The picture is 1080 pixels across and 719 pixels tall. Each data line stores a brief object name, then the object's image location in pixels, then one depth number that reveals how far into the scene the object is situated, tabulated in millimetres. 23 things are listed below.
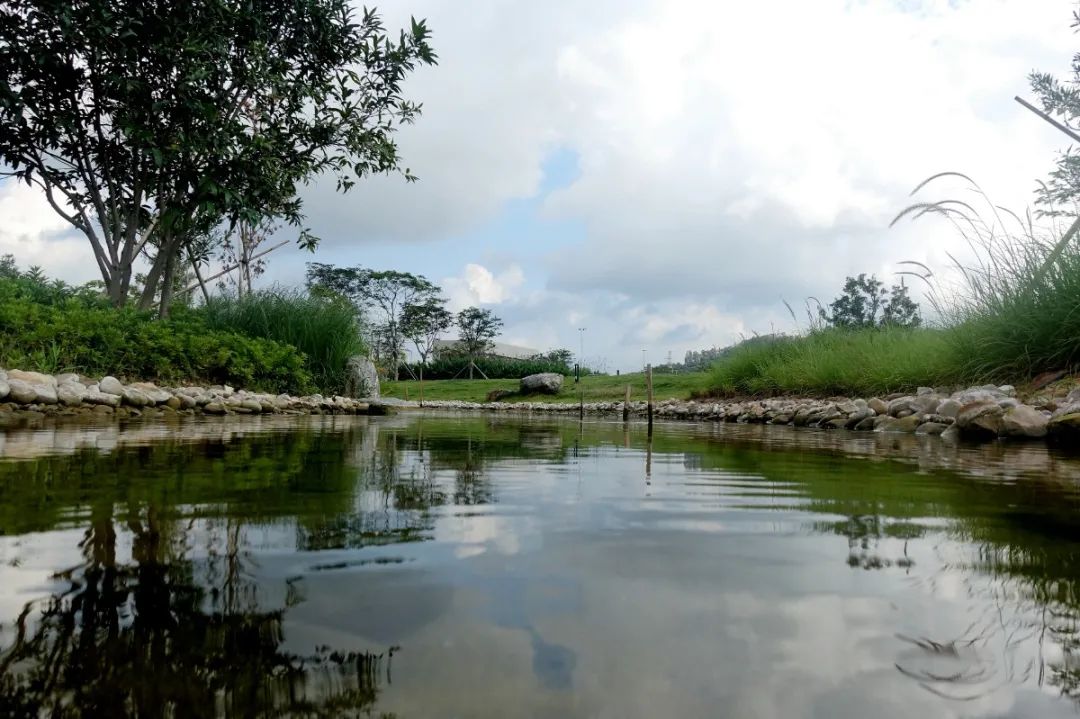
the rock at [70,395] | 5610
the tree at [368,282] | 40844
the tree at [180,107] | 8266
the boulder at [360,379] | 13188
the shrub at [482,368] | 39188
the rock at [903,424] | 5914
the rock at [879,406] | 6945
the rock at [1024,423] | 4461
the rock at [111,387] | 6330
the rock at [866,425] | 6703
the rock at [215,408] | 7321
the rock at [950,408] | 5441
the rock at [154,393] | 6628
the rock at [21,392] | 5168
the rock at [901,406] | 6527
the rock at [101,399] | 5912
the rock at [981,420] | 4715
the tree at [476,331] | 43938
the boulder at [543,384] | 25073
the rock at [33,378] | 5614
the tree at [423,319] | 42656
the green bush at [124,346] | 7008
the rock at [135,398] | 6359
